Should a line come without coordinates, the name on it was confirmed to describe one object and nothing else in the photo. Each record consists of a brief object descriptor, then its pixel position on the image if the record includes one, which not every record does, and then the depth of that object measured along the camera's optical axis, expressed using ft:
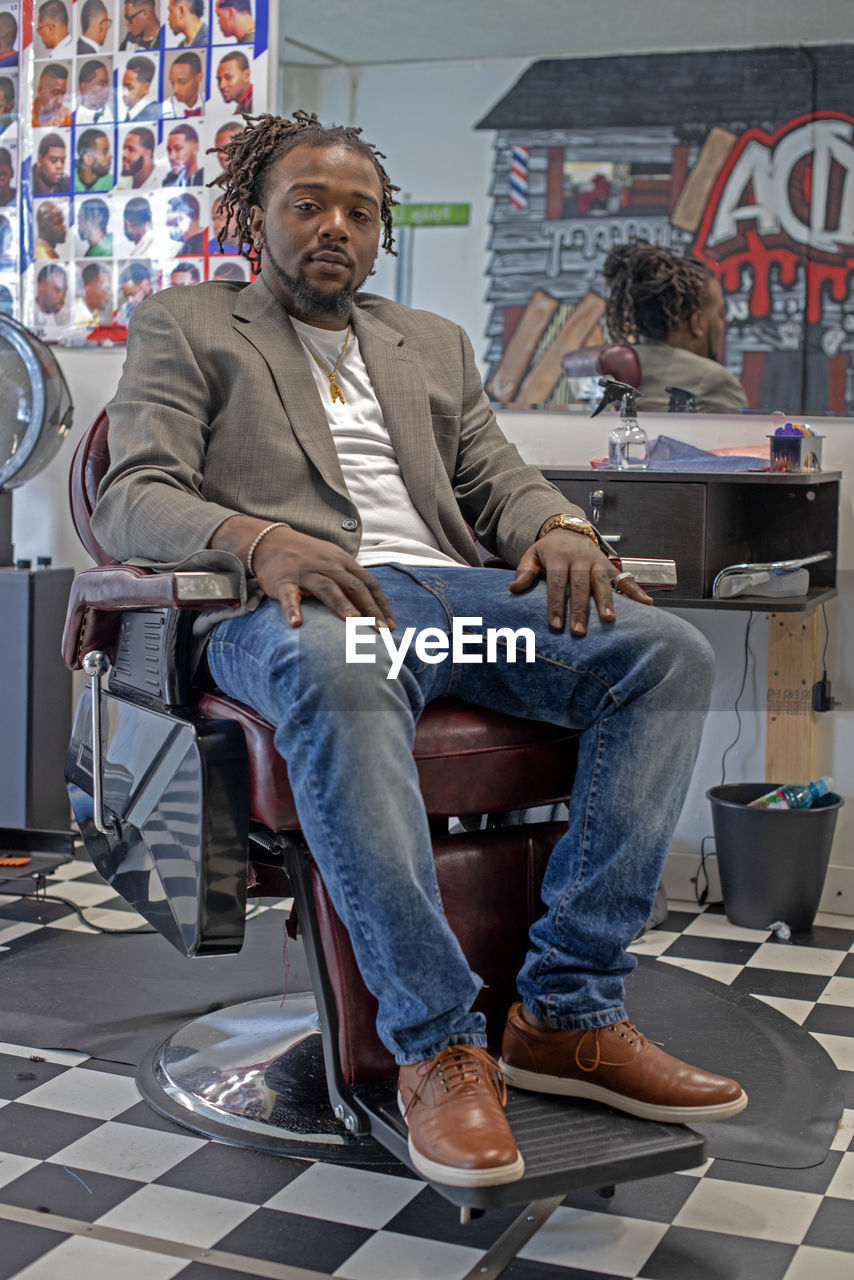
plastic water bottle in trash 9.86
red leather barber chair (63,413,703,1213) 5.80
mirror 10.11
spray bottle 10.12
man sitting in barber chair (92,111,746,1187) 5.50
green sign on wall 10.89
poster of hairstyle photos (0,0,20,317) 11.96
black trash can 9.75
